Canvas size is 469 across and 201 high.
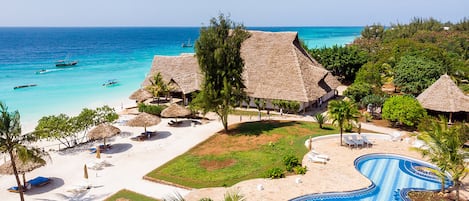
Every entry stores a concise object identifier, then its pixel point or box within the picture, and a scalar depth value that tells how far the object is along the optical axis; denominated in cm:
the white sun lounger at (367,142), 2257
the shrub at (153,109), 3090
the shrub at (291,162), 1873
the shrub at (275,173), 1773
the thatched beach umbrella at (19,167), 1681
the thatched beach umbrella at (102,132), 2211
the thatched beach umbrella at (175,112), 2766
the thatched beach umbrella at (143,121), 2459
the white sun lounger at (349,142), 2212
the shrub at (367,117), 2791
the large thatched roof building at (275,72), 3124
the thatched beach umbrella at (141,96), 3503
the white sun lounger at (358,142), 2216
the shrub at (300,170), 1809
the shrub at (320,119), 2619
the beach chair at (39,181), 1789
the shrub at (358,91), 3147
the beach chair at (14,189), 1720
